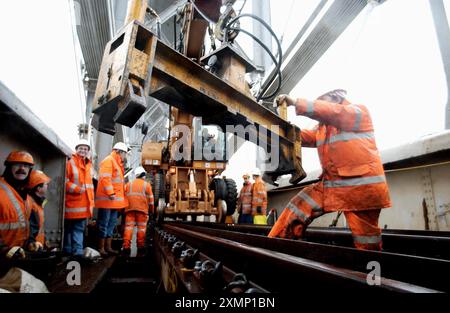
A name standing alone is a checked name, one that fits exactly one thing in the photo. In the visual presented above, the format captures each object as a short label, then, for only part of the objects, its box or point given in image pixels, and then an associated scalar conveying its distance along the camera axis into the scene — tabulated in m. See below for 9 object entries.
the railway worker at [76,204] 3.62
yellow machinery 1.83
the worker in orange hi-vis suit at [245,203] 7.59
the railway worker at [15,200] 2.34
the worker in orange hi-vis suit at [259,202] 7.10
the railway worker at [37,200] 2.82
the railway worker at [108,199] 4.36
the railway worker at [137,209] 5.11
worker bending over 2.06
